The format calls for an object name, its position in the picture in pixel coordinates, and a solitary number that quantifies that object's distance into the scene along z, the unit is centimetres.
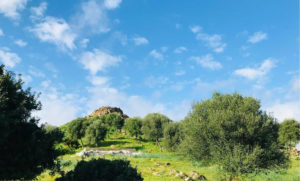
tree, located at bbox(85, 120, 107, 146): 6604
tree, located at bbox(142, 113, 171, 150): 7375
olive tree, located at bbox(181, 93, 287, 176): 2147
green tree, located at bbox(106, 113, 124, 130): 9812
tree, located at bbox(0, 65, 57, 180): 1162
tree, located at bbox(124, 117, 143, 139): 8831
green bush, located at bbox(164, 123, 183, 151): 5528
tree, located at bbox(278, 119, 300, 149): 7738
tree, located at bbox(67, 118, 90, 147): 6925
